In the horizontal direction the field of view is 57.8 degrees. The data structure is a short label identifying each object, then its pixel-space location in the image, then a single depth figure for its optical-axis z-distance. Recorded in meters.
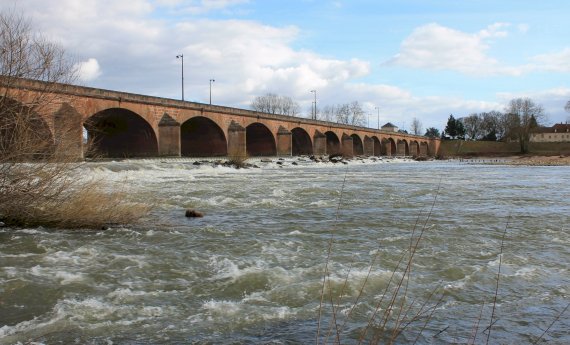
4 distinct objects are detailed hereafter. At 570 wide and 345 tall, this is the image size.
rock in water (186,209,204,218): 12.26
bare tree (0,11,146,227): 9.41
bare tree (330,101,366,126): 139.71
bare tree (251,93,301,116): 126.12
